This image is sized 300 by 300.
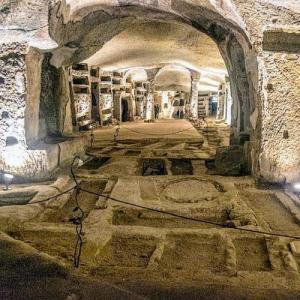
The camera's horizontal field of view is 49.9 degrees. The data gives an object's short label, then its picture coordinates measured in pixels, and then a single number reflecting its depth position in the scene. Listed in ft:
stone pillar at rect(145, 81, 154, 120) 61.21
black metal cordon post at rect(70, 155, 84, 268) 8.43
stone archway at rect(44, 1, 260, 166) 16.05
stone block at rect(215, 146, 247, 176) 19.08
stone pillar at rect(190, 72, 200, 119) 57.36
